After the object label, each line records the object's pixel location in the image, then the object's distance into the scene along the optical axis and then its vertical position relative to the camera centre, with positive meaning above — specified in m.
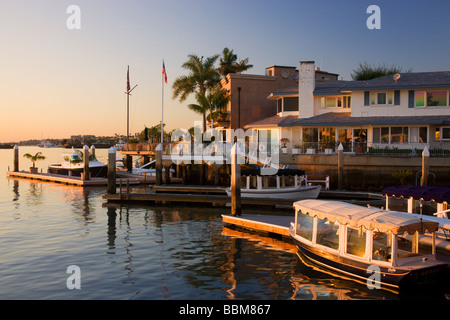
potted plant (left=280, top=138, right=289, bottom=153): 43.16 +0.77
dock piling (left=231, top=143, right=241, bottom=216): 25.84 -1.87
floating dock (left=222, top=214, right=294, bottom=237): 22.30 -3.60
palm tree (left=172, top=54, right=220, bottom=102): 62.94 +10.21
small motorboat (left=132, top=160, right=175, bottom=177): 51.34 -2.01
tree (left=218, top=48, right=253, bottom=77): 68.25 +12.97
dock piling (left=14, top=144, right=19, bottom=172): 64.06 -1.46
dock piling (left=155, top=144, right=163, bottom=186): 40.50 -1.15
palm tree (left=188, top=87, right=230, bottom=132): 55.31 +6.05
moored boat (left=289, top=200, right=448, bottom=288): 14.75 -3.34
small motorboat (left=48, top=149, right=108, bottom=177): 54.25 -1.75
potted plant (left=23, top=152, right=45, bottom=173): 59.33 -0.80
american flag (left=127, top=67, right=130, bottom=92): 62.00 +9.70
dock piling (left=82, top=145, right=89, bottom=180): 48.46 -1.79
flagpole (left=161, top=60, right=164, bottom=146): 52.36 +6.07
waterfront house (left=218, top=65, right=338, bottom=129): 56.19 +6.78
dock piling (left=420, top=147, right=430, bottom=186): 31.46 -0.84
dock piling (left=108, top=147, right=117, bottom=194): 36.06 -1.51
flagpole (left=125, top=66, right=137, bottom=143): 62.29 +8.04
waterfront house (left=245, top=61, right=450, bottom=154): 40.66 +3.43
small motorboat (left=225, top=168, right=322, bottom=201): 31.33 -2.58
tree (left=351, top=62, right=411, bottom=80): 76.47 +13.30
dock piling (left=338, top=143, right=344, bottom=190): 35.53 -1.25
